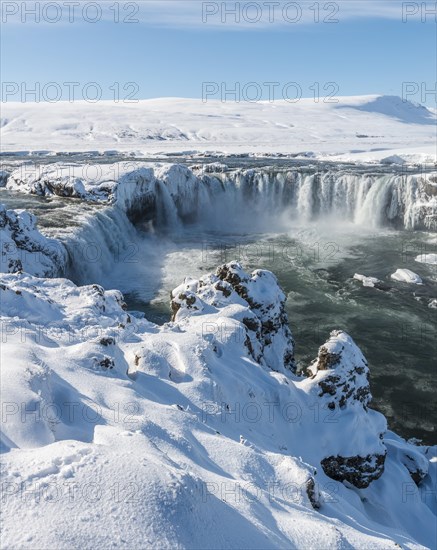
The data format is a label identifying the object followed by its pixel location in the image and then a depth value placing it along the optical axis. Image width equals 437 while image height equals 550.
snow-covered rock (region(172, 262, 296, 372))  11.96
